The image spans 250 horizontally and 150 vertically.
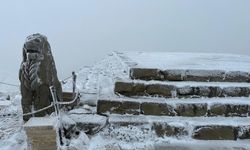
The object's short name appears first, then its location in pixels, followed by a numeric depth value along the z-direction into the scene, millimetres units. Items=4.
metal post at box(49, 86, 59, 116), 2518
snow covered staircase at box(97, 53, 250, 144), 2686
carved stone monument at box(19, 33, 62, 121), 2628
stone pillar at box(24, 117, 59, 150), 2129
